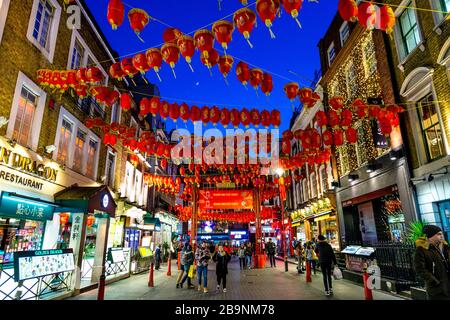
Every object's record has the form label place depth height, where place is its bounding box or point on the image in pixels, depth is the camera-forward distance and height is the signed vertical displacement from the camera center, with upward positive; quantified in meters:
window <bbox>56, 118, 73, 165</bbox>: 11.90 +4.04
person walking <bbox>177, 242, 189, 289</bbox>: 12.24 -1.29
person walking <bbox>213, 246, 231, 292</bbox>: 11.88 -1.23
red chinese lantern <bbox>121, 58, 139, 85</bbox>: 8.38 +4.94
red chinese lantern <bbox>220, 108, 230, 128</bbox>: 11.15 +4.57
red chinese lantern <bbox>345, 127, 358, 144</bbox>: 12.77 +4.34
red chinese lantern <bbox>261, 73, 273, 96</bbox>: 8.74 +4.55
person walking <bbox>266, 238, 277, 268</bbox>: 23.60 -1.54
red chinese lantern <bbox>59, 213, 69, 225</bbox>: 11.85 +0.74
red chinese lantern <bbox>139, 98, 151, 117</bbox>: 10.57 +4.77
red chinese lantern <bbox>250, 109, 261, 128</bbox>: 11.30 +4.62
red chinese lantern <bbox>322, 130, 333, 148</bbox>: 13.86 +4.61
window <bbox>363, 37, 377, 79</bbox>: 14.40 +8.97
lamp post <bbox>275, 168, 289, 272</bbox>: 19.48 +2.20
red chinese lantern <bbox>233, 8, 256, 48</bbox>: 6.20 +4.67
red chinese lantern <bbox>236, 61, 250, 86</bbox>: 8.41 +4.76
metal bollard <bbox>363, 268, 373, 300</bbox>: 7.93 -1.63
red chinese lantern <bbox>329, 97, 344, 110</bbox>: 11.52 +5.24
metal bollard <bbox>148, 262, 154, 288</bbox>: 12.60 -2.06
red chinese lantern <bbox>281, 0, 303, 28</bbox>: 5.80 +4.61
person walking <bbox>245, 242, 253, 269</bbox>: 23.95 -1.86
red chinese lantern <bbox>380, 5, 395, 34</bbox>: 6.32 +4.74
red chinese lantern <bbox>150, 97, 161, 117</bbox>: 10.62 +4.81
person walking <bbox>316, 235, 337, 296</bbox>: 10.04 -0.99
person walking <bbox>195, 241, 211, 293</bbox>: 12.07 -1.25
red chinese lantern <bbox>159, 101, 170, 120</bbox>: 10.79 +4.72
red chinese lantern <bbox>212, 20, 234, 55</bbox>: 6.48 +4.63
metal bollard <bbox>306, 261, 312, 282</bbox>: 13.41 -1.96
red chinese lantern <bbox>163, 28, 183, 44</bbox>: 7.40 +5.19
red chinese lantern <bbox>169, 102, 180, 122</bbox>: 10.87 +4.67
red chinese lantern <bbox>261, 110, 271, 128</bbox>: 11.41 +4.62
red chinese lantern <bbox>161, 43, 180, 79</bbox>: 7.16 +4.57
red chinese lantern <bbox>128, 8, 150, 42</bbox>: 6.50 +4.94
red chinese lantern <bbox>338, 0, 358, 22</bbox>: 6.18 +4.87
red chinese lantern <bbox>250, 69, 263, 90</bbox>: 8.51 +4.67
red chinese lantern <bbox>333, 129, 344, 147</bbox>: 13.04 +4.38
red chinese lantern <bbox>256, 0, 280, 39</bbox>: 5.87 +4.61
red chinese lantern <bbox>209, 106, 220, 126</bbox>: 11.03 +4.61
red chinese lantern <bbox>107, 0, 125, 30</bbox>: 6.01 +4.73
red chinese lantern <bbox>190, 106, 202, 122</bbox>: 10.98 +4.64
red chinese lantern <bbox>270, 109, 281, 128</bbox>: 11.45 +4.63
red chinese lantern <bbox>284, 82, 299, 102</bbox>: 9.33 +4.67
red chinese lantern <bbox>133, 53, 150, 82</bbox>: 7.76 +4.70
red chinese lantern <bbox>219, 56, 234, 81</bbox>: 8.01 +4.74
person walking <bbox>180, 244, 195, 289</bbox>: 12.17 -1.20
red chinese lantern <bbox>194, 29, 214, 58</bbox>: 6.72 +4.59
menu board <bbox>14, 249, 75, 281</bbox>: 7.84 -0.85
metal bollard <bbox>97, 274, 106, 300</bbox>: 7.67 -1.43
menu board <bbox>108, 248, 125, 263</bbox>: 14.50 -1.07
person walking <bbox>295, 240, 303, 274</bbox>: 17.09 -1.44
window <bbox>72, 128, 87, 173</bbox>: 13.28 +4.04
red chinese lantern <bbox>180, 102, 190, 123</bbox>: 10.92 +4.66
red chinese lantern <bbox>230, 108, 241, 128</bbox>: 11.22 +4.59
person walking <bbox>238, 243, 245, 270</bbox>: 24.01 -1.88
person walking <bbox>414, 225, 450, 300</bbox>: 4.48 -0.56
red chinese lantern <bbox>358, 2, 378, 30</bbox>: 6.33 +4.85
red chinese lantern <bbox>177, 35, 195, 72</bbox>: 6.90 +4.55
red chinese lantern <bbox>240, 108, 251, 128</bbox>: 11.27 +4.61
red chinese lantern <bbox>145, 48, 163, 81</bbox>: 7.50 +4.65
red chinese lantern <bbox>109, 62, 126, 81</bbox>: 8.70 +5.03
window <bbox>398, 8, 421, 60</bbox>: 11.38 +8.21
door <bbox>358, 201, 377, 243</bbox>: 15.51 +0.49
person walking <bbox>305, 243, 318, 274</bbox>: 16.49 -1.26
